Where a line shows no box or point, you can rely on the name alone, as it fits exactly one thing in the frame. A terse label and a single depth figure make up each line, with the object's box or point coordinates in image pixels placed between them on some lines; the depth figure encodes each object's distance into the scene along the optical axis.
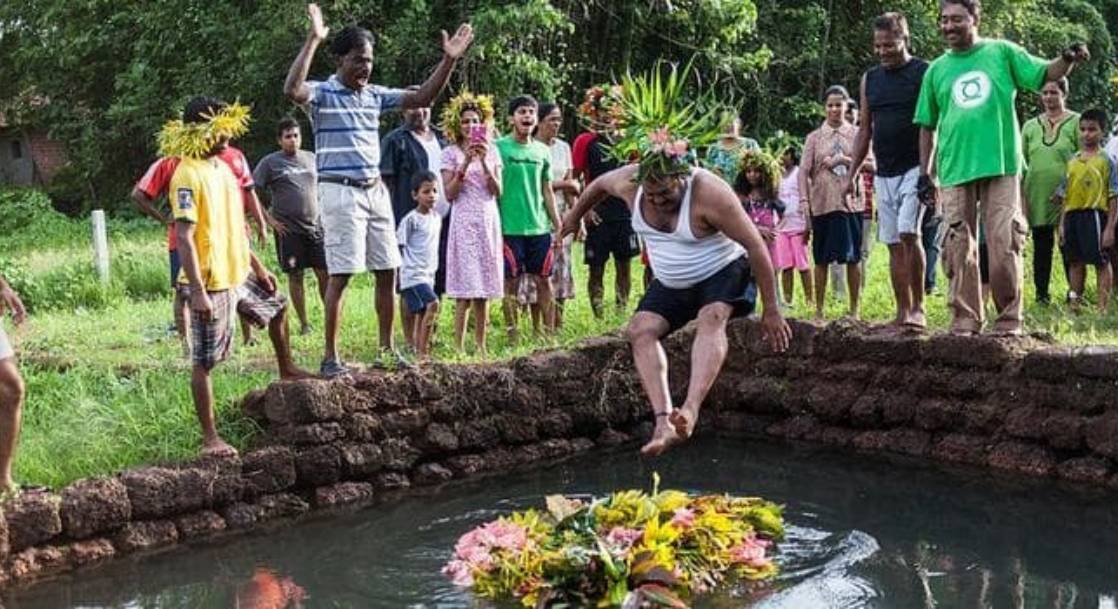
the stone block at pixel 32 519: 6.95
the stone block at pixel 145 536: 7.42
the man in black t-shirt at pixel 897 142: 8.77
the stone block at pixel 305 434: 8.20
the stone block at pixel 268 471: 7.96
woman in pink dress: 9.69
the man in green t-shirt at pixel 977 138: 8.17
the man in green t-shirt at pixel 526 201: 10.07
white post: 15.09
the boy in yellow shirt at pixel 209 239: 7.44
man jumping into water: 6.78
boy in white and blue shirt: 9.59
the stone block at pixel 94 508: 7.18
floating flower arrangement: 6.19
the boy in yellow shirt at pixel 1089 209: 10.35
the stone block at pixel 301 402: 8.17
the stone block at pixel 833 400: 9.44
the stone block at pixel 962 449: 8.66
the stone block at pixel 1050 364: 8.20
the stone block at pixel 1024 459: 8.27
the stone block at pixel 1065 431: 8.11
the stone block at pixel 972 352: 8.53
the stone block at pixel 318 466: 8.24
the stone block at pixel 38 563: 6.95
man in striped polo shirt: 8.23
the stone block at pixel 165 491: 7.45
